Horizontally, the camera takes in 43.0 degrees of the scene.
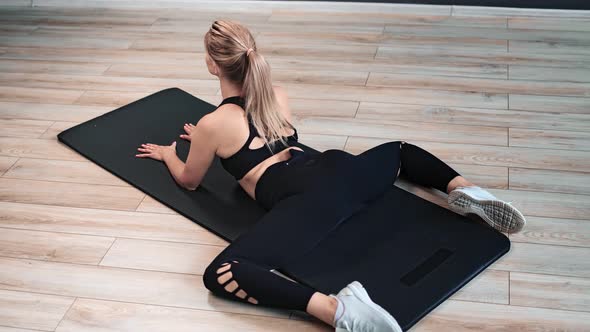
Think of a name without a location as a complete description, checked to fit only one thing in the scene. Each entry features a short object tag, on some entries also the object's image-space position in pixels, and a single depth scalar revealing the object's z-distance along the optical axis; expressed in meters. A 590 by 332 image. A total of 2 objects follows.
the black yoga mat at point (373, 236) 2.10
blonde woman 2.07
